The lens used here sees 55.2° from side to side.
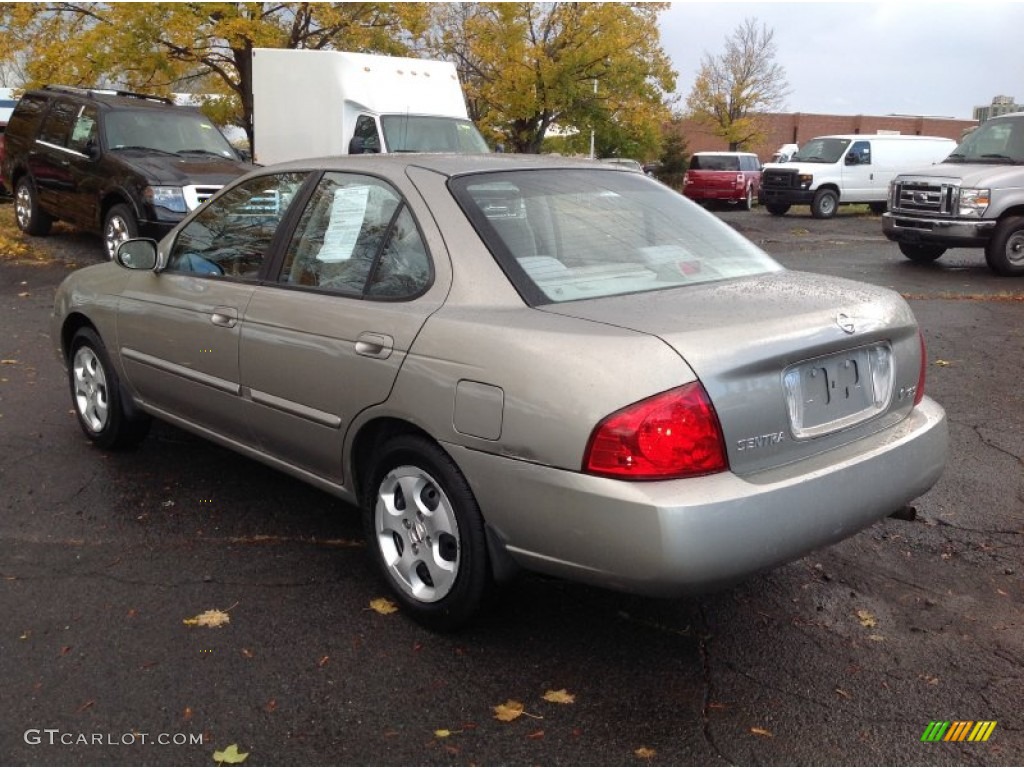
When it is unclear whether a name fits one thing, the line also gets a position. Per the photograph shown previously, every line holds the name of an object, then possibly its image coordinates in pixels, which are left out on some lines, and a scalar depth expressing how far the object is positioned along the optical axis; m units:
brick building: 59.97
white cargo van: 25.20
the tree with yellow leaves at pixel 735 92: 50.72
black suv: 11.00
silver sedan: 2.84
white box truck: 14.69
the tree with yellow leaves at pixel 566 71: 24.42
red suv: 29.30
